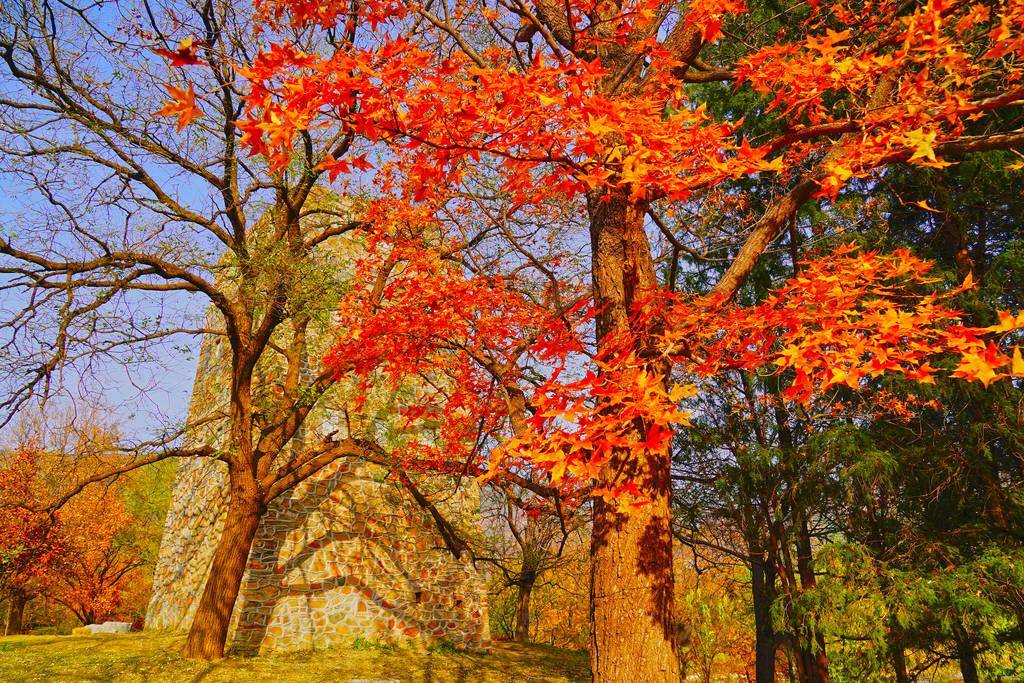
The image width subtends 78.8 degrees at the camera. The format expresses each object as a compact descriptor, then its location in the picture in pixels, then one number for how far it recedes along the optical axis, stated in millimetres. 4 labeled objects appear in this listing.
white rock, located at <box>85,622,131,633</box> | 12633
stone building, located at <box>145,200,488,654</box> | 10023
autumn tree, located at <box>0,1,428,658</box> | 7109
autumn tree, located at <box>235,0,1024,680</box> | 3041
